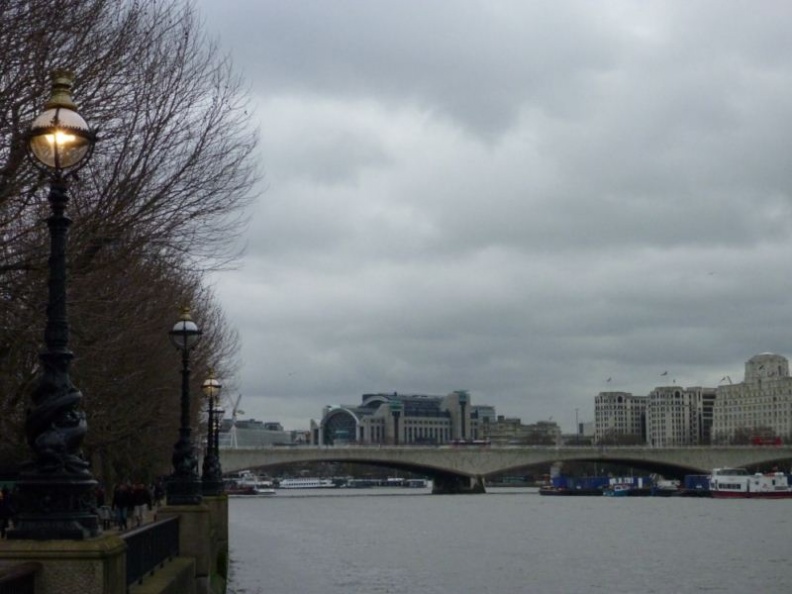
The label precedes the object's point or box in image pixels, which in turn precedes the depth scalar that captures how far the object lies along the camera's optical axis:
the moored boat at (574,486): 163.25
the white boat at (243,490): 175.50
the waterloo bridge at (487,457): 128.00
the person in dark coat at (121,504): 39.47
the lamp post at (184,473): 27.40
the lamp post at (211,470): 42.91
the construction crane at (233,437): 170.65
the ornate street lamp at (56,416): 11.38
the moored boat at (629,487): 156.88
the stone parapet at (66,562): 11.27
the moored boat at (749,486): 136.00
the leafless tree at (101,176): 17.09
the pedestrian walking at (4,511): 33.78
